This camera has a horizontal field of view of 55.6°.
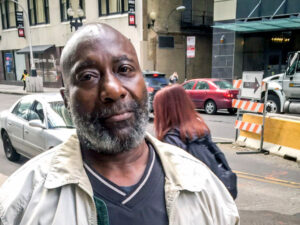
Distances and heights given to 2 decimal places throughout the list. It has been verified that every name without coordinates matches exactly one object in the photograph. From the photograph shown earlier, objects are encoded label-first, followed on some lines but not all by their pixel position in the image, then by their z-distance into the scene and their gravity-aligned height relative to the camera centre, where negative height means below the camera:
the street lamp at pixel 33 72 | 21.68 -0.87
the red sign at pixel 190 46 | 15.15 +0.71
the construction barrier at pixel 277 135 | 6.10 -1.74
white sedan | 4.95 -1.20
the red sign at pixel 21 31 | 26.97 +2.73
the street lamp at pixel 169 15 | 21.11 +3.26
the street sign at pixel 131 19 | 19.58 +2.78
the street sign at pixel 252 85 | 6.79 -0.62
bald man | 1.19 -0.51
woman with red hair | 2.40 -0.61
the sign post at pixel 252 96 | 6.67 -0.90
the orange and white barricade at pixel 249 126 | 6.71 -1.63
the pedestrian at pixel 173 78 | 16.73 -1.09
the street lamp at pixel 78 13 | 16.14 +2.71
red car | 11.81 -1.46
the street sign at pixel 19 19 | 26.06 +3.79
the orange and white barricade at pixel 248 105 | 6.67 -1.11
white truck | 11.07 -1.25
